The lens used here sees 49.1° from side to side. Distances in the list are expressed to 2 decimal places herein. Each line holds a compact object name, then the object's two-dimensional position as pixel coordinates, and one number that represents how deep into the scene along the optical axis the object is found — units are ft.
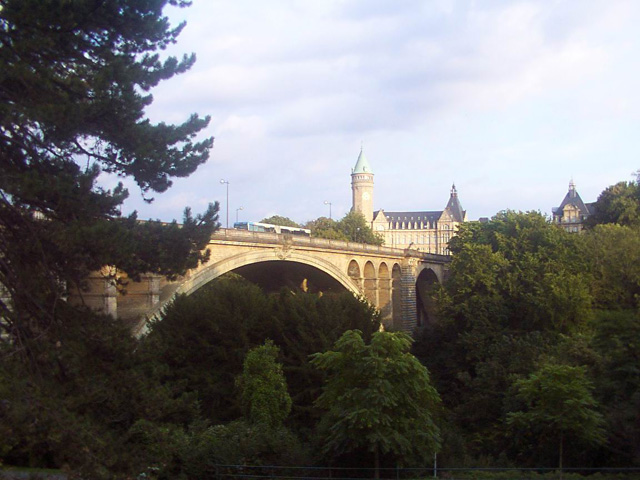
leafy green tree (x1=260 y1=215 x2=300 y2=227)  303.89
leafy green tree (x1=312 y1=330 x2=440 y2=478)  56.29
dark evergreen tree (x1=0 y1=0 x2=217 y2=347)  29.81
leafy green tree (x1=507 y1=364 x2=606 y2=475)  58.44
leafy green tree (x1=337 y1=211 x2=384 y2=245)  289.23
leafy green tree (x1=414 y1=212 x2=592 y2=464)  102.63
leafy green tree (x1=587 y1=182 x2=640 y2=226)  166.30
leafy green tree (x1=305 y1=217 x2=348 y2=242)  245.86
